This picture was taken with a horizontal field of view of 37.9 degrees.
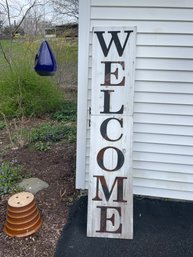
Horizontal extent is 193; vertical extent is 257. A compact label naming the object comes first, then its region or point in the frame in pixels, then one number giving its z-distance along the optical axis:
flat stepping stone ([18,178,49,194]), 2.74
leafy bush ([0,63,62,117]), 5.03
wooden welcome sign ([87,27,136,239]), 2.10
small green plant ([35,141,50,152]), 3.71
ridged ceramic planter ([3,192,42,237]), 2.08
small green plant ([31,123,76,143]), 4.06
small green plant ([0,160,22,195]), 2.71
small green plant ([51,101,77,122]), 5.07
